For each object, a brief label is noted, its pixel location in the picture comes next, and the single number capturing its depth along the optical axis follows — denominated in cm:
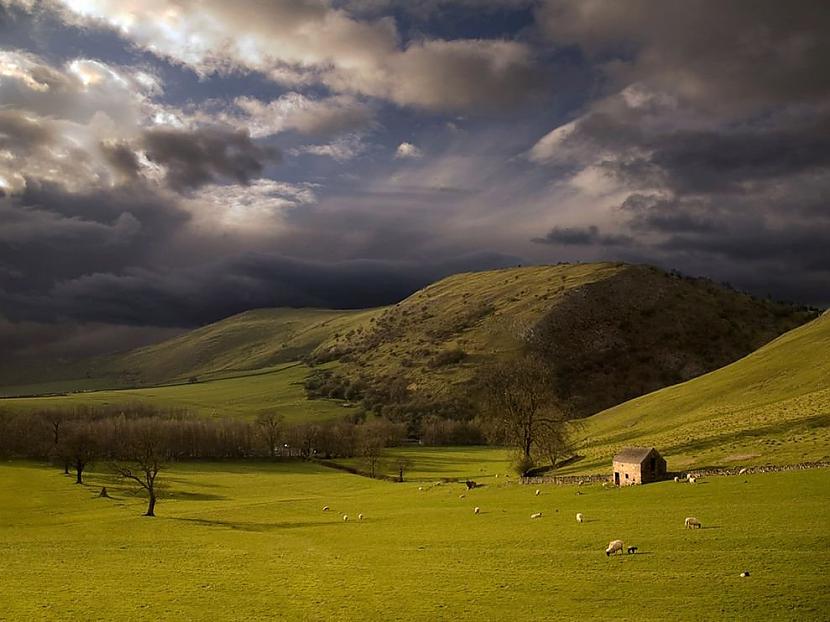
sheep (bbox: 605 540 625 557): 3584
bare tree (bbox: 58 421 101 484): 11338
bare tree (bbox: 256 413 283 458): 17375
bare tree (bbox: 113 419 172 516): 7678
